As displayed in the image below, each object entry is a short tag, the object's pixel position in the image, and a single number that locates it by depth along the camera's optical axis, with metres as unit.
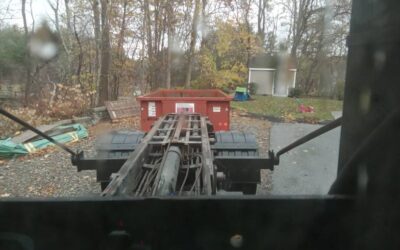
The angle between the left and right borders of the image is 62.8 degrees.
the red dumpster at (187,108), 4.86
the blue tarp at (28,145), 5.43
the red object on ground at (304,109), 4.55
